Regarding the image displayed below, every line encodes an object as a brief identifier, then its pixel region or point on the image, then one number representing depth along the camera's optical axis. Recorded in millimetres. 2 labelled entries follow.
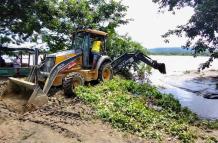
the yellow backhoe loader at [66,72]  5315
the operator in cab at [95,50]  7135
